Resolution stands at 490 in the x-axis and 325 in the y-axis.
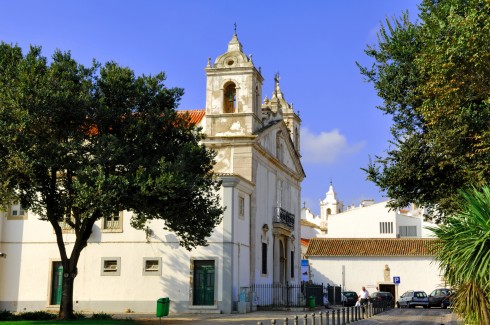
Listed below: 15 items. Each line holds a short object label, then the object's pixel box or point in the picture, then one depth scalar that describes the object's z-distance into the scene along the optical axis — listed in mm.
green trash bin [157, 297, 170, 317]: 25984
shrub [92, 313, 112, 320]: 24425
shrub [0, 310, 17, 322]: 23891
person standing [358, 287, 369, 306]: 32812
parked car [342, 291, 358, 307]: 47034
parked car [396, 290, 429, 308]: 45438
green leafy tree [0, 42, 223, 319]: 21594
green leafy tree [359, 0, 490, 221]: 17203
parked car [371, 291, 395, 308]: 43131
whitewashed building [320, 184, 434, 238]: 66688
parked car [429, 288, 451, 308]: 44812
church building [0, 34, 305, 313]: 31906
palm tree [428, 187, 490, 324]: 15172
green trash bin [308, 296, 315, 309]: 37438
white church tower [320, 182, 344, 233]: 97500
